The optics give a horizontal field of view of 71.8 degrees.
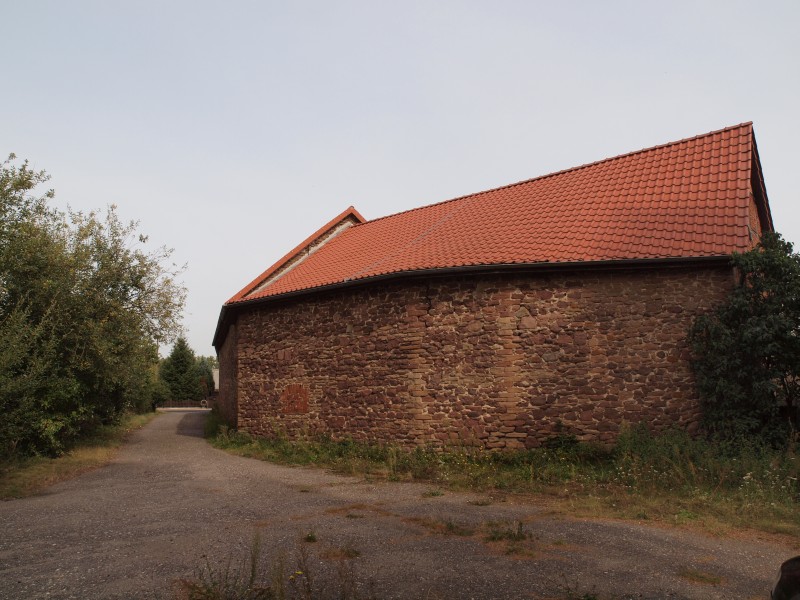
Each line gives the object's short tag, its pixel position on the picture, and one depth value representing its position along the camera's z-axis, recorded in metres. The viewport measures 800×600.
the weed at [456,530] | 5.74
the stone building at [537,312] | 10.04
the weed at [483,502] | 7.34
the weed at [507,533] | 5.45
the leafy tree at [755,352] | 9.07
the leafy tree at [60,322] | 10.78
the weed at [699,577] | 4.35
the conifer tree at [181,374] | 56.22
